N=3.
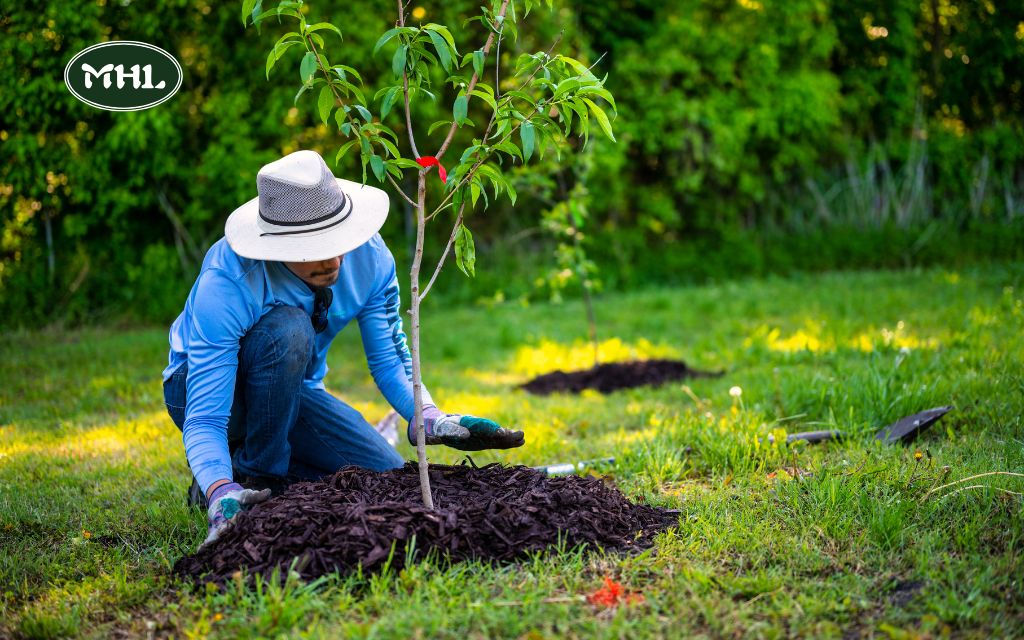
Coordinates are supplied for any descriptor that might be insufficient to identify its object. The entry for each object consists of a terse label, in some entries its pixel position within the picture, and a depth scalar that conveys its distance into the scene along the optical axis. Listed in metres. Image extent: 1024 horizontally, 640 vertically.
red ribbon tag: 2.48
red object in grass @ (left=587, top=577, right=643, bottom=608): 2.32
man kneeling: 2.68
